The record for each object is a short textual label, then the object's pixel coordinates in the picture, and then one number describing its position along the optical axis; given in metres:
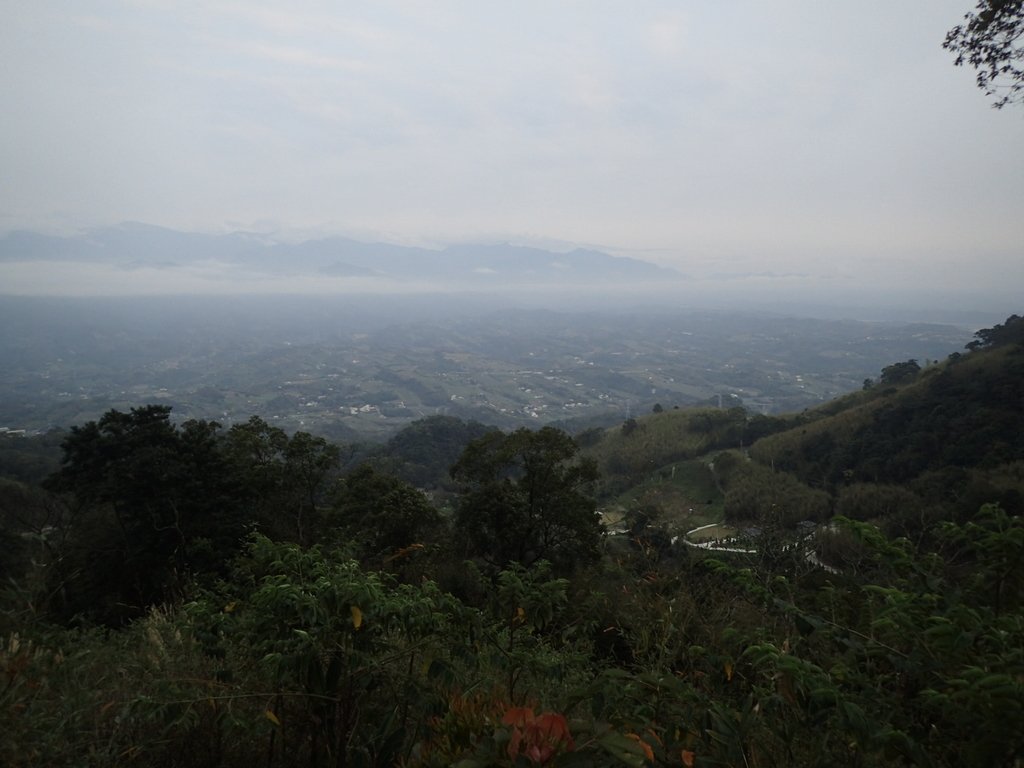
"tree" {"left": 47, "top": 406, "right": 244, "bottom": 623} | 9.30
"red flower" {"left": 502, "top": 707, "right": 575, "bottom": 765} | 1.18
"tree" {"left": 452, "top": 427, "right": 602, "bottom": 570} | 10.73
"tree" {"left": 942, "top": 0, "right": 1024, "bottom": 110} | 5.14
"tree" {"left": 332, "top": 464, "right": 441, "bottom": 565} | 9.96
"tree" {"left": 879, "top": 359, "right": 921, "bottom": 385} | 42.59
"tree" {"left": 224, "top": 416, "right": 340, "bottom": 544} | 11.42
